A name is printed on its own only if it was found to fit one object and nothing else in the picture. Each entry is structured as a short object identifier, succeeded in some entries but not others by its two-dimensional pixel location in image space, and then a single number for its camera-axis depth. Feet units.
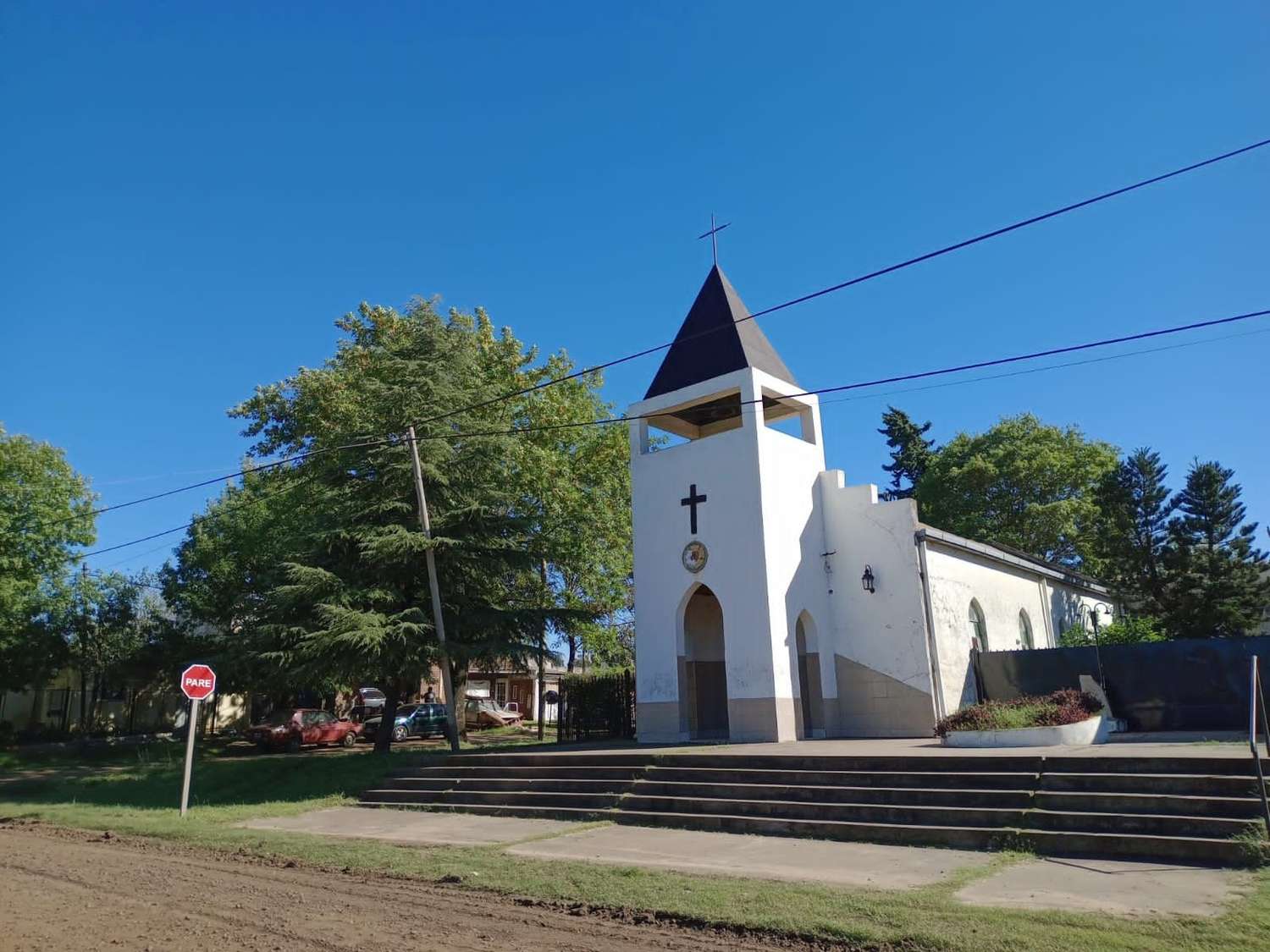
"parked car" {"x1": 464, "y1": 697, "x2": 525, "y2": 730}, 127.65
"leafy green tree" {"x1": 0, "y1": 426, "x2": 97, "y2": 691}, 100.27
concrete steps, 29.58
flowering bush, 45.88
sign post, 50.98
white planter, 44.01
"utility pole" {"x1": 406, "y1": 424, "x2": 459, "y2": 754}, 65.26
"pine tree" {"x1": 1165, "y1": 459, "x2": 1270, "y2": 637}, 102.32
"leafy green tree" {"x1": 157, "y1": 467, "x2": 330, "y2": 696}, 74.64
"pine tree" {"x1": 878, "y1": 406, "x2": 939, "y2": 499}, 180.47
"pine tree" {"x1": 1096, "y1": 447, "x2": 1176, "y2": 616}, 107.45
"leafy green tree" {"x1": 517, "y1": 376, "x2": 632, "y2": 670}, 92.02
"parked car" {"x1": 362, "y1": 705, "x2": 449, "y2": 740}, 104.73
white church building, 58.49
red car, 92.89
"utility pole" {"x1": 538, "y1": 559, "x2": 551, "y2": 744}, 69.49
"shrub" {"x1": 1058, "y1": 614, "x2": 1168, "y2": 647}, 67.87
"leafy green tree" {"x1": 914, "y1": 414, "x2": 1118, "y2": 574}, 123.65
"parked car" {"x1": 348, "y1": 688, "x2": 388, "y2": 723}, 113.91
